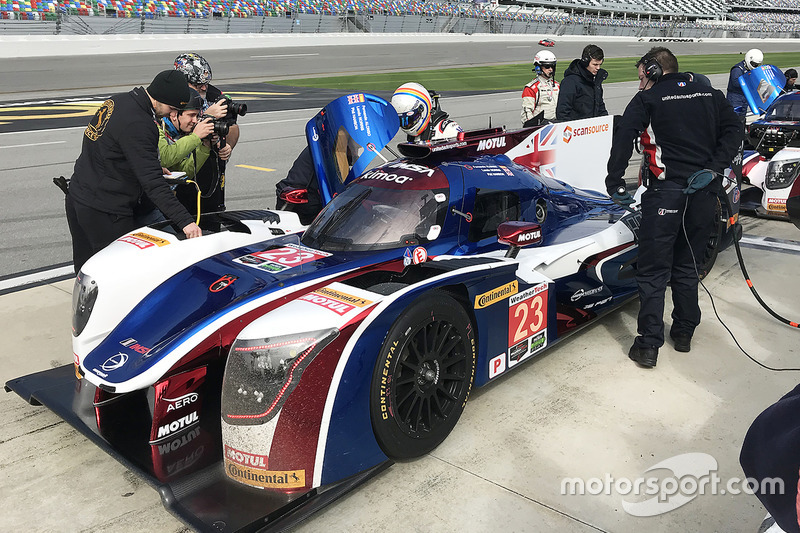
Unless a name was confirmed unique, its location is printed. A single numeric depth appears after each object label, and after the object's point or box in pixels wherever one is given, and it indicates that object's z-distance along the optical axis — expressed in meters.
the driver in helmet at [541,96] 8.54
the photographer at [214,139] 5.00
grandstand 30.75
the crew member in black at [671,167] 4.42
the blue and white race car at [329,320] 2.92
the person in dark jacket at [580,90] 7.89
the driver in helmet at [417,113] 5.66
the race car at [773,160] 7.88
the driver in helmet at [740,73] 11.03
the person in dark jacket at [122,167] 4.04
